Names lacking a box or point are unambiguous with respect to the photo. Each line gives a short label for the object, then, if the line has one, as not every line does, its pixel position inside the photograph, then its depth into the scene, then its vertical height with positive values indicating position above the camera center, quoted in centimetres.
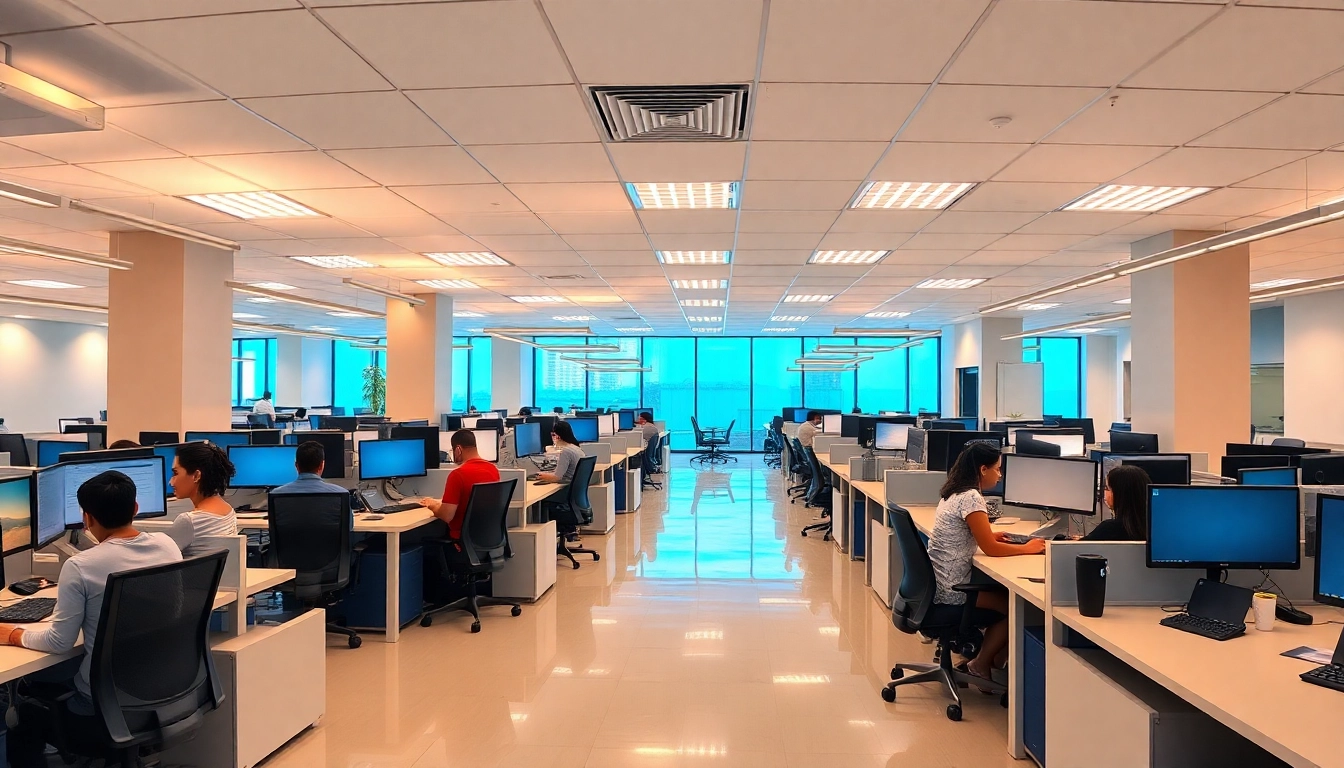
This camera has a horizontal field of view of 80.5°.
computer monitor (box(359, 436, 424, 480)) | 578 -52
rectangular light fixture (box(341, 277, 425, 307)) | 851 +111
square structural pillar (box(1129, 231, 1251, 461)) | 711 +40
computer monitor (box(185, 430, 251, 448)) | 674 -42
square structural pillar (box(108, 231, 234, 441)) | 734 +49
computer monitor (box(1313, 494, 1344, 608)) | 261 -52
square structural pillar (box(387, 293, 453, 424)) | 1158 +45
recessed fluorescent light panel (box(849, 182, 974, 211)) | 565 +147
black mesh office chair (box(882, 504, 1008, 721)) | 374 -107
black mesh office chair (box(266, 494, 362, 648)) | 442 -85
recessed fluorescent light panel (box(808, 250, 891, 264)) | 840 +146
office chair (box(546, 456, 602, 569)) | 694 -102
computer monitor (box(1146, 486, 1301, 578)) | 290 -50
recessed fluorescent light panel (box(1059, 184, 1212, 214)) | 573 +147
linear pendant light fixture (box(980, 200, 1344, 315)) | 433 +99
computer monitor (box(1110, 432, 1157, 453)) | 695 -44
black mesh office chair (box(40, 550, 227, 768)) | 246 -90
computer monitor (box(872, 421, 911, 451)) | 816 -45
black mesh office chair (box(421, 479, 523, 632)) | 506 -101
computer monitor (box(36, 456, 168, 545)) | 344 -48
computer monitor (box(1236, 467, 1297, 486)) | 417 -44
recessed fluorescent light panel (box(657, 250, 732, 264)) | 848 +146
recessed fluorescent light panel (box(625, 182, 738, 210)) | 573 +148
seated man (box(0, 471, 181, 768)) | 249 -66
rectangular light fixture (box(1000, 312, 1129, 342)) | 970 +95
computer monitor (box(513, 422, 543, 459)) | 808 -51
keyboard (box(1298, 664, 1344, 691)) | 213 -77
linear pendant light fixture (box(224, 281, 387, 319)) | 702 +88
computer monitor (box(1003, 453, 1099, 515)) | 441 -52
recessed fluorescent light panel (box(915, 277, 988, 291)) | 1034 +146
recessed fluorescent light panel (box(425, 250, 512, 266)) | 852 +144
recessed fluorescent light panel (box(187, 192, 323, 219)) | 607 +145
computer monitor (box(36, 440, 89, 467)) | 661 -52
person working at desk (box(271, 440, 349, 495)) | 454 -48
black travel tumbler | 278 -67
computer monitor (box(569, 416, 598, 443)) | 1047 -51
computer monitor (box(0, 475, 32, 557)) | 310 -51
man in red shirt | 525 -63
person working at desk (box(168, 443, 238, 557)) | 340 -43
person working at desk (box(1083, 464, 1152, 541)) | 333 -48
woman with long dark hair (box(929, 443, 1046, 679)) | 382 -71
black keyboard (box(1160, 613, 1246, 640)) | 258 -77
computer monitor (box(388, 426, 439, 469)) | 636 -39
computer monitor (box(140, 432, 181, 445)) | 696 -44
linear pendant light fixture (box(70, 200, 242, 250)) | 488 +111
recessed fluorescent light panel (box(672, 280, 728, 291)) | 1059 +145
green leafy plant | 1770 -1
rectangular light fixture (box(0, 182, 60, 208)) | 412 +103
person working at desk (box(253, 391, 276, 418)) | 1428 -31
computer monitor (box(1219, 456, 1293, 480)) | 515 -45
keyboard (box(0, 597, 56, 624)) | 277 -81
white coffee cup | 267 -72
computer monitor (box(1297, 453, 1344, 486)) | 503 -46
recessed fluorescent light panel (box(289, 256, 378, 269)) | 884 +145
